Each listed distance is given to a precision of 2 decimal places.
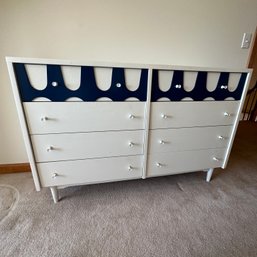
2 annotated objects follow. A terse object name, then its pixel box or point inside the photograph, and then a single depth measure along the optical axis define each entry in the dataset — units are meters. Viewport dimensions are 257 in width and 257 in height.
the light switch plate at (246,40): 1.49
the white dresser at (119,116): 0.88
